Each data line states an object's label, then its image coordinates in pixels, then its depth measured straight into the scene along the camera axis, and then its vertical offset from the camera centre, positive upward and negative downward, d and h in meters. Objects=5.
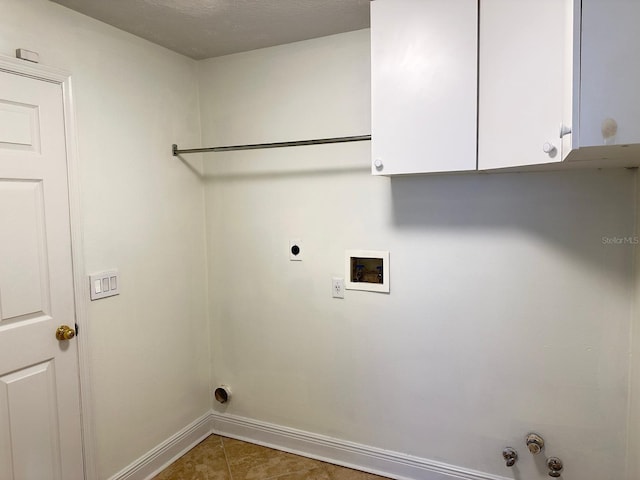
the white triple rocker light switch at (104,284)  2.02 -0.31
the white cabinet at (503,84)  1.14 +0.44
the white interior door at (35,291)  1.68 -0.29
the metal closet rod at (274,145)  1.98 +0.37
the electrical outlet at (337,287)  2.36 -0.39
